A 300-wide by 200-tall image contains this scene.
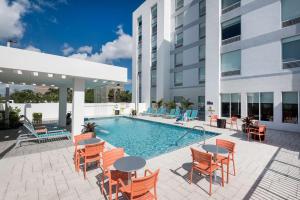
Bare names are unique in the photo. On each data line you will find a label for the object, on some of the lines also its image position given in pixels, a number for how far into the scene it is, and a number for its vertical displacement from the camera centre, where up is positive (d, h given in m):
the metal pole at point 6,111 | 12.18 -0.86
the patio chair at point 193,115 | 17.54 -1.75
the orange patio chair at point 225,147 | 4.95 -1.60
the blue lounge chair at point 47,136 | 8.20 -2.00
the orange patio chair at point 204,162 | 4.22 -1.75
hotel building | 12.23 +4.40
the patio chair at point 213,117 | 14.85 -1.64
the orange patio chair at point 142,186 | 3.04 -1.72
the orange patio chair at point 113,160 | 4.22 -1.70
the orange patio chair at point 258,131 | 9.02 -1.84
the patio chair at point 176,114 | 19.49 -1.81
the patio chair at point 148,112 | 23.75 -1.84
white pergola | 6.49 +1.50
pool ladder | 10.92 -2.68
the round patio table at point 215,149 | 4.88 -1.60
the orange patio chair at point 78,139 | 5.43 -1.59
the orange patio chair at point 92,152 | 5.14 -1.76
